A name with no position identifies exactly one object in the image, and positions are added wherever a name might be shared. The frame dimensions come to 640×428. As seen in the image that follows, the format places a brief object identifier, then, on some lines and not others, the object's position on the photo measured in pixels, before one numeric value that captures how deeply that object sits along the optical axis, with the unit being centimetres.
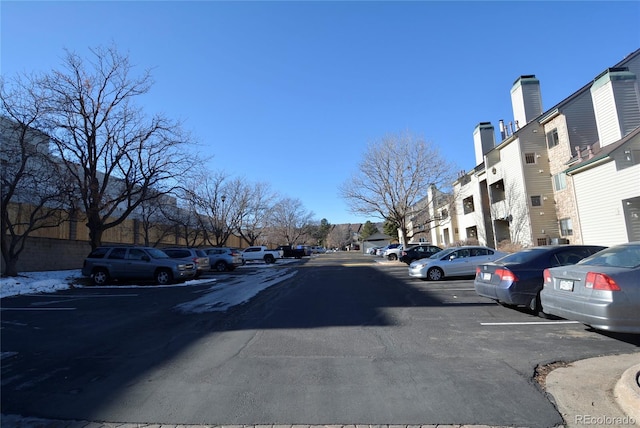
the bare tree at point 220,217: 4403
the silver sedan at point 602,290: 545
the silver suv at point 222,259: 2764
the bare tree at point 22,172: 1664
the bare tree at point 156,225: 3495
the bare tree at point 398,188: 3216
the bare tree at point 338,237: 14768
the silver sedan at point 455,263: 1656
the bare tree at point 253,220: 4888
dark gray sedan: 839
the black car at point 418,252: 2654
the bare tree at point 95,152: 1862
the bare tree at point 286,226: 8293
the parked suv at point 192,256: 2037
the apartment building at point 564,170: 1966
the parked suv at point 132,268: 1692
